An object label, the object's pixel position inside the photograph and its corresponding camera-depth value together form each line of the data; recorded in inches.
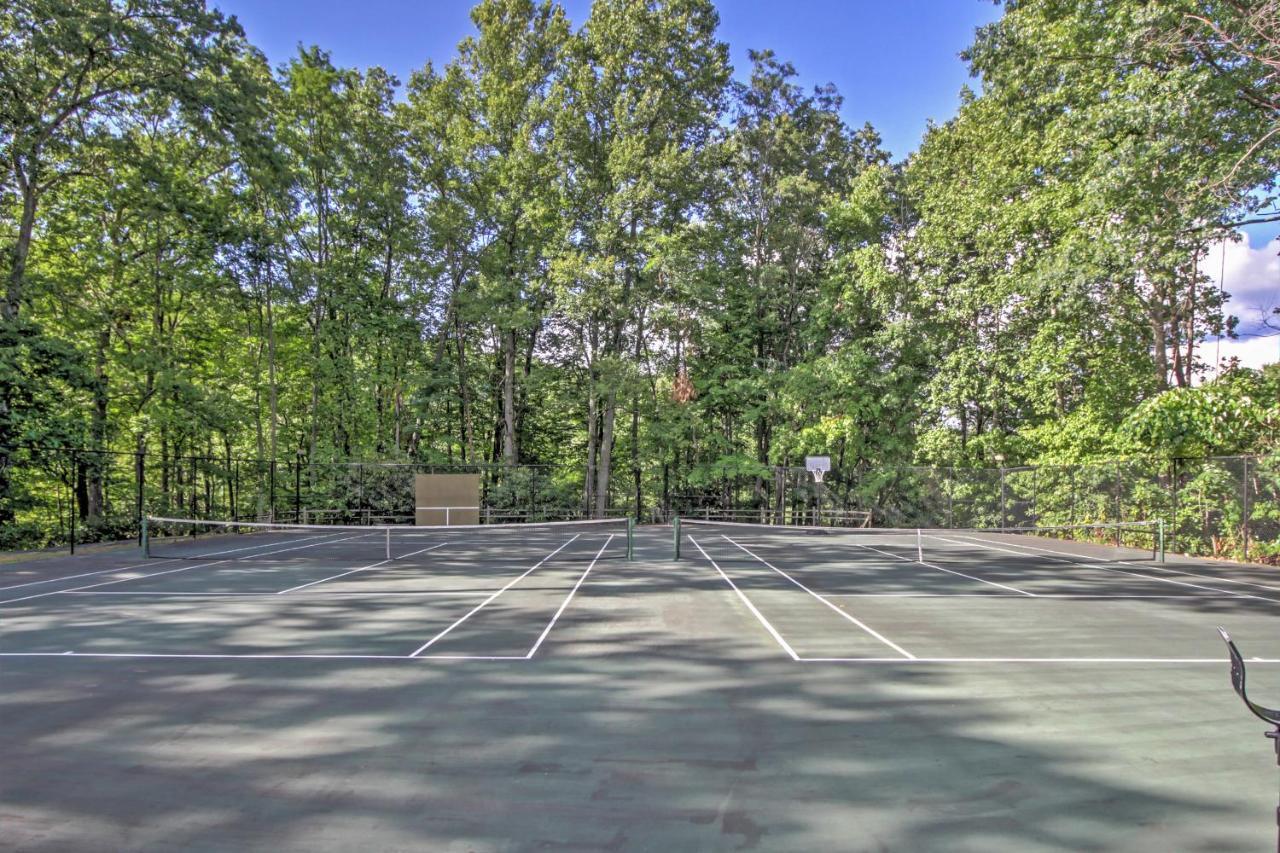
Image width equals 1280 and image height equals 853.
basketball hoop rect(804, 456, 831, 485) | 1087.0
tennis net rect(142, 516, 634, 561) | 658.2
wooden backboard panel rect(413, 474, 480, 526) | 984.3
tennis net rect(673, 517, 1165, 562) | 719.7
